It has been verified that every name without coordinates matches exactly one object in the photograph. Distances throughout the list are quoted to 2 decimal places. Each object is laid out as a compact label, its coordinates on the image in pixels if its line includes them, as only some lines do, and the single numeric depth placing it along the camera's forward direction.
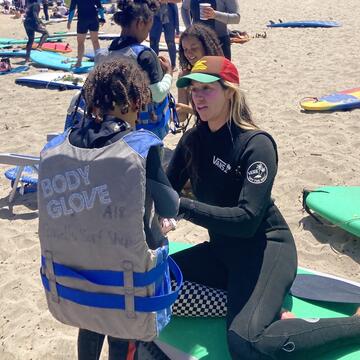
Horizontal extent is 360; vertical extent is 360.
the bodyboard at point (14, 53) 11.26
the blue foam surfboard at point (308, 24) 12.79
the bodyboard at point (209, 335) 2.54
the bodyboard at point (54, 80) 8.41
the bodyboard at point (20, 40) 12.98
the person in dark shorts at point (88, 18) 9.07
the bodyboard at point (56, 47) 11.59
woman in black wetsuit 2.35
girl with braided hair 3.63
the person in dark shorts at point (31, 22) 10.52
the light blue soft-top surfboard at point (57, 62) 9.59
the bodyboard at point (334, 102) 6.45
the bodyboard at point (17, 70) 9.79
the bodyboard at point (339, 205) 3.69
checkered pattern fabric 2.72
